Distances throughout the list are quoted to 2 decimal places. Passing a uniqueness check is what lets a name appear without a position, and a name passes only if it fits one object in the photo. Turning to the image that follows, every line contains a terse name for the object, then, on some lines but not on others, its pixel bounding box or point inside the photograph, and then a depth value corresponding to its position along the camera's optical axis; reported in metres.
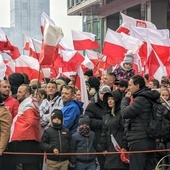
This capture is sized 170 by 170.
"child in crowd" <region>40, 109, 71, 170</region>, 10.59
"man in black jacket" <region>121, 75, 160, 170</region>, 9.92
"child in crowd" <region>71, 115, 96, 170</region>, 10.86
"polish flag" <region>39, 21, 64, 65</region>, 12.35
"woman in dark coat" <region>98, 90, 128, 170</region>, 10.64
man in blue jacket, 11.11
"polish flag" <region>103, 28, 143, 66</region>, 17.78
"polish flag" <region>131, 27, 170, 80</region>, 15.41
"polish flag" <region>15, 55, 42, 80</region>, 18.66
